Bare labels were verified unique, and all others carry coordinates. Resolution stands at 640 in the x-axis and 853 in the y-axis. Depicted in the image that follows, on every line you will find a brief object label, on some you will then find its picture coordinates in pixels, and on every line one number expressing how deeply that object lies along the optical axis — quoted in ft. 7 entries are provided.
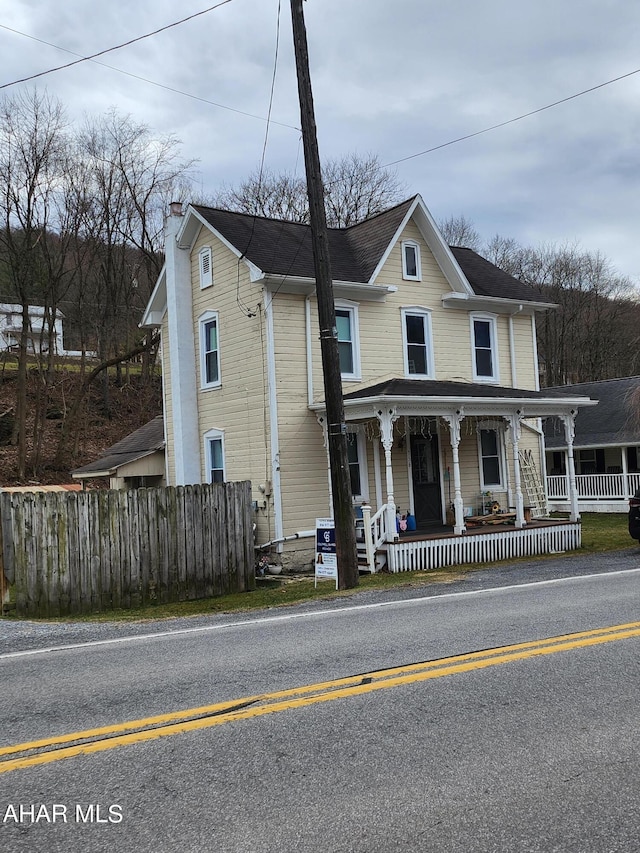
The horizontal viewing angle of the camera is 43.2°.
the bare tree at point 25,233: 101.24
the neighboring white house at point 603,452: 97.40
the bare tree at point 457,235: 175.31
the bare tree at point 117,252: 118.62
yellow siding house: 60.23
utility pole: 44.78
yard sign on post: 46.73
